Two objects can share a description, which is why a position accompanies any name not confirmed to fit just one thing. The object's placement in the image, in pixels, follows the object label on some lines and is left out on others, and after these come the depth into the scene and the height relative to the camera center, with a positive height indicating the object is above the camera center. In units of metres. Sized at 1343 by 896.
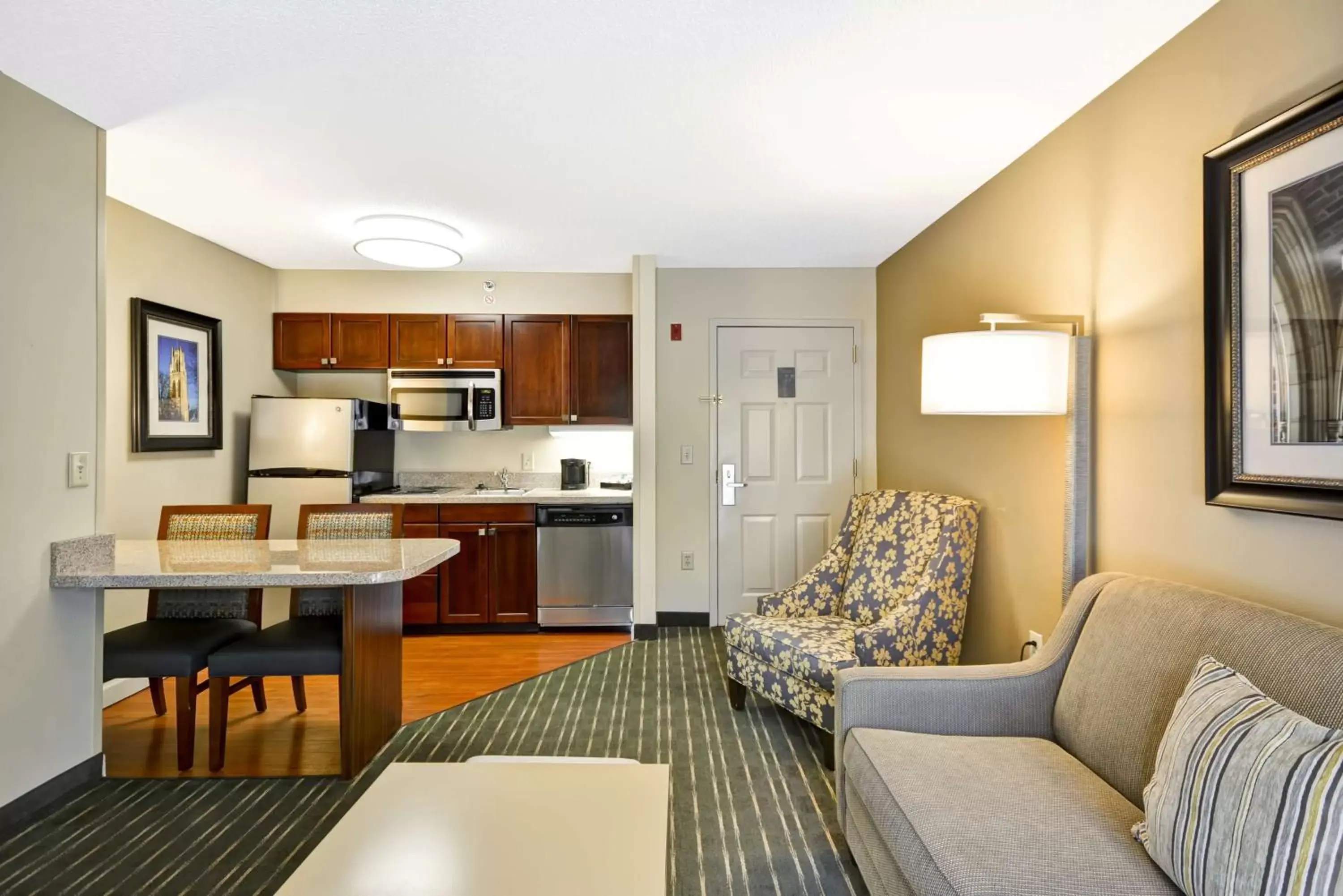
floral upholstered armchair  2.63 -0.72
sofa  1.23 -0.75
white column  4.05 +0.05
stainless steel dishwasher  4.33 -0.75
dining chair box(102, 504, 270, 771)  2.46 -0.71
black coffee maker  4.70 -0.18
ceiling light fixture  3.36 +1.08
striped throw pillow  0.97 -0.56
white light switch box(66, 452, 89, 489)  2.31 -0.07
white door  4.36 +0.01
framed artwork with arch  1.41 +0.30
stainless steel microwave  4.49 +0.31
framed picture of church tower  3.29 +0.37
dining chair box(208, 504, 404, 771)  2.43 -0.71
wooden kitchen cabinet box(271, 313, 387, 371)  4.51 +0.72
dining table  2.12 -0.40
